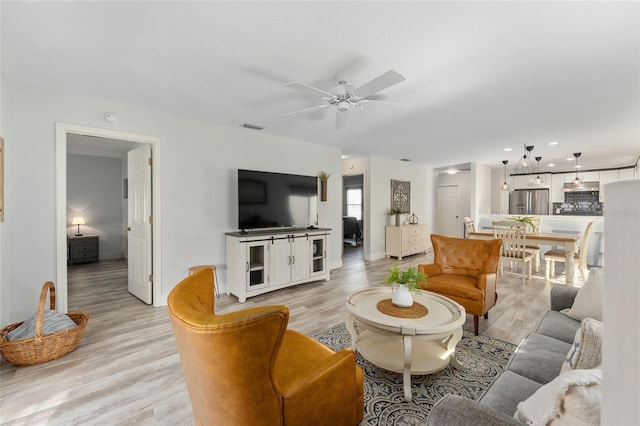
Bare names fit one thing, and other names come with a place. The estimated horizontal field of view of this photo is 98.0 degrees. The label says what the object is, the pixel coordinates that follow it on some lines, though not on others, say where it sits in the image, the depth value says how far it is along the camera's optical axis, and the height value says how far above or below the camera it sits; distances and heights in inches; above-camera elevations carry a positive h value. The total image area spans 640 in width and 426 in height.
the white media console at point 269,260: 147.1 -29.5
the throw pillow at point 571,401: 30.8 -22.1
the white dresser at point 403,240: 259.4 -29.7
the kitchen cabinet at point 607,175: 311.9 +41.8
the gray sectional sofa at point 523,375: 36.7 -31.7
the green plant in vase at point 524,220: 186.7 -6.8
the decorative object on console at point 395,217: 270.5 -7.5
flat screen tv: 157.6 +5.0
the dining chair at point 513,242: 177.3 -20.1
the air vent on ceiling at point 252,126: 157.3 +47.3
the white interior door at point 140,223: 140.1 -8.7
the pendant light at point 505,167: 264.8 +48.8
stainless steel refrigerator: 346.1 +12.2
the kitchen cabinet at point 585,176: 325.1 +41.4
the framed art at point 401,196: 281.3 +14.5
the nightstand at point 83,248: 227.1 -35.2
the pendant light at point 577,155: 237.9 +49.1
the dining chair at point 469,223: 234.7 -11.4
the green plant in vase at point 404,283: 85.4 -22.9
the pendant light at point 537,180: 240.1 +26.7
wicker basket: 84.7 -43.8
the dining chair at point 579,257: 177.6 -30.4
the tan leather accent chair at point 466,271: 107.0 -27.2
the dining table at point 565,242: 166.6 -19.7
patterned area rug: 68.0 -49.1
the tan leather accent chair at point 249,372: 36.0 -25.3
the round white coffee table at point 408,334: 72.5 -33.2
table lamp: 235.7 -12.6
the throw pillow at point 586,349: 44.0 -22.4
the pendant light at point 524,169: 238.2 +49.5
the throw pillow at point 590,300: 75.2 -24.9
